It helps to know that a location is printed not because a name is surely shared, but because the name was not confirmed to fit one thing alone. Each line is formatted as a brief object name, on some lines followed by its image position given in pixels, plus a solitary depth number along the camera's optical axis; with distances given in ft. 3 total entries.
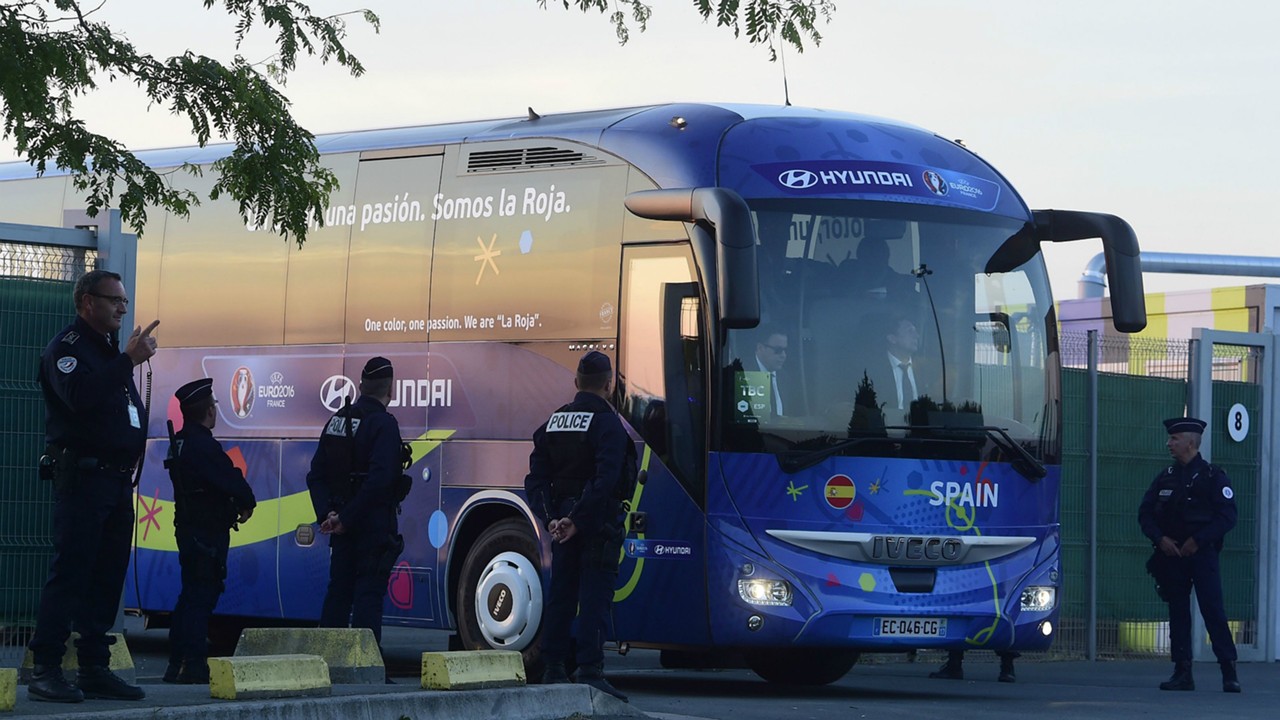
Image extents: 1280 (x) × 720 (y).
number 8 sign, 66.18
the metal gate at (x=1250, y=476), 66.33
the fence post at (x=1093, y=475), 62.18
